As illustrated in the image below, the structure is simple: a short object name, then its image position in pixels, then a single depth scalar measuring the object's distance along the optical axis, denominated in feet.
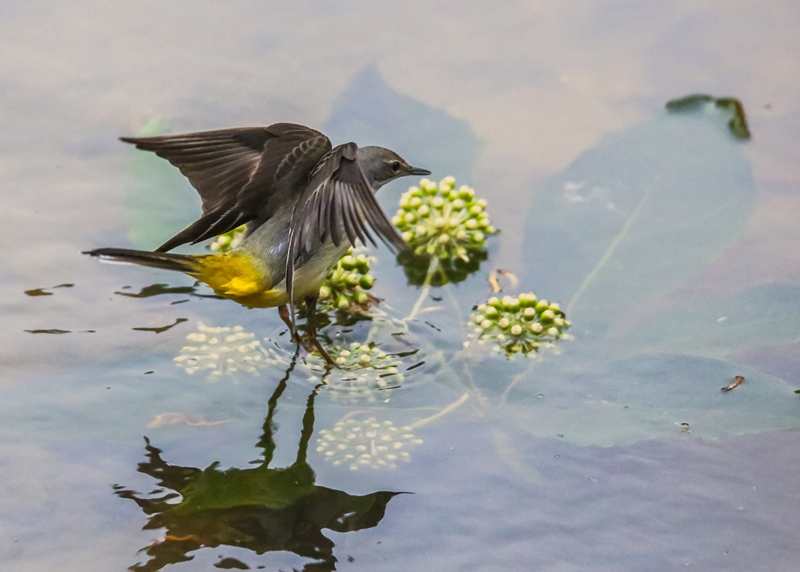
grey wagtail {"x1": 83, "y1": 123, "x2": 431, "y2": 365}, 25.99
